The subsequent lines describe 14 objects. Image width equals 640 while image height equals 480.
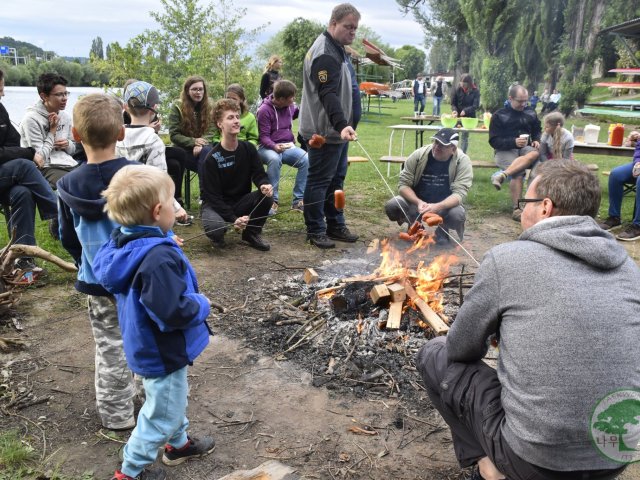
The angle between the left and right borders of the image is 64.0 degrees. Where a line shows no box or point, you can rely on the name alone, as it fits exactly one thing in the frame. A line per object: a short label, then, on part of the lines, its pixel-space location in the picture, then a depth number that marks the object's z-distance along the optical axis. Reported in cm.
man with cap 595
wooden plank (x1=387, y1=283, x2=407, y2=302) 408
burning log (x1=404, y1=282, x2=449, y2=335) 373
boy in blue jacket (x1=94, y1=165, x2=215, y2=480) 227
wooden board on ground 247
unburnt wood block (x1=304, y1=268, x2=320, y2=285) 488
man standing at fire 564
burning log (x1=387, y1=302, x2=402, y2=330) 394
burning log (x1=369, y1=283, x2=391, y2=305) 406
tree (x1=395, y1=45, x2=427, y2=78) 6521
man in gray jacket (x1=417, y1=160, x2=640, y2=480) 184
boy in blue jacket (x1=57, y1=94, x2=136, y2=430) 276
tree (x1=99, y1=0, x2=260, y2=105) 1006
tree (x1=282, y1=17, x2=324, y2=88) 2767
